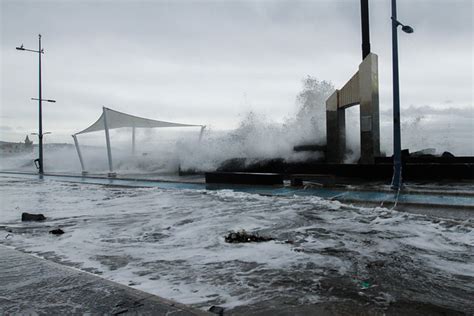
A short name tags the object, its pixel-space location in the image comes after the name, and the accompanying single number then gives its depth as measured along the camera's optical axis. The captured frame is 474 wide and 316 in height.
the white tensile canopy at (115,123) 18.83
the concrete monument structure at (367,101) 12.93
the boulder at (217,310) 2.67
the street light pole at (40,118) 24.25
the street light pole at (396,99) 9.69
